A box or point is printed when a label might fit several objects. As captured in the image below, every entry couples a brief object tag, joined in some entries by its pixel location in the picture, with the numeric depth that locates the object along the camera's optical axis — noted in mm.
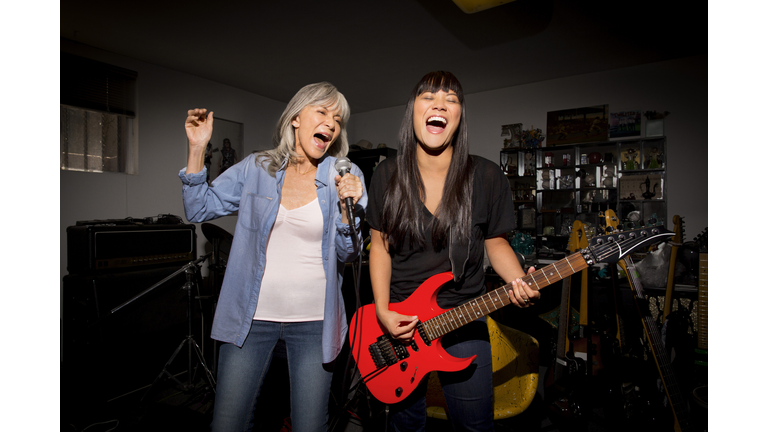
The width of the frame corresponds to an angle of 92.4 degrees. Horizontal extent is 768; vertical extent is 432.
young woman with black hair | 1318
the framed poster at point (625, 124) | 5371
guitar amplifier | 2916
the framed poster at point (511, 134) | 6277
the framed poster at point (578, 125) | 5590
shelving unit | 5293
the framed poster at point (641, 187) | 5242
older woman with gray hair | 1266
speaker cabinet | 2768
